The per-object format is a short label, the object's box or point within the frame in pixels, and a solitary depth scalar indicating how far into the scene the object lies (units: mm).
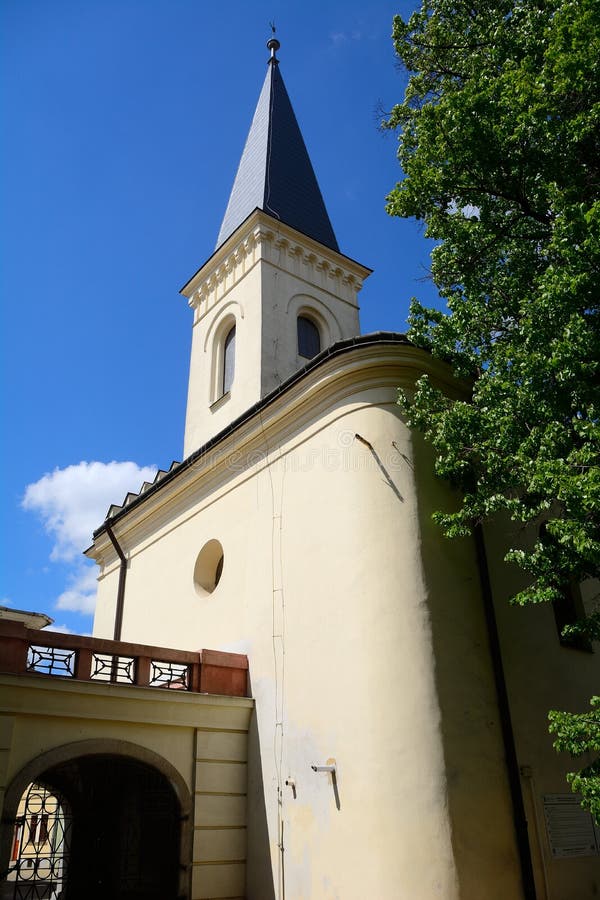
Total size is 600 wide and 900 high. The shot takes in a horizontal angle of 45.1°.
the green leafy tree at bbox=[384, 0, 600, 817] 8281
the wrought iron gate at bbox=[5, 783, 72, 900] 9425
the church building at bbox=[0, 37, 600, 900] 8953
